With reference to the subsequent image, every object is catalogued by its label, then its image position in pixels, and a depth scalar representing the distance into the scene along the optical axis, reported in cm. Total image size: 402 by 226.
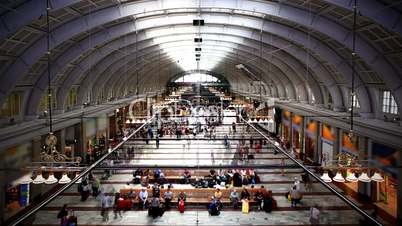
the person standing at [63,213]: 1389
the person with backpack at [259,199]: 1620
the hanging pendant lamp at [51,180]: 1120
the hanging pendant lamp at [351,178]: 1168
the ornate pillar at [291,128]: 3156
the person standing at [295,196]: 1625
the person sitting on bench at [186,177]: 1881
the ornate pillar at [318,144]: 2467
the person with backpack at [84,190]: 1742
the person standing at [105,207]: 1482
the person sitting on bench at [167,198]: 1617
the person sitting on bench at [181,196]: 1622
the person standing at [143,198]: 1609
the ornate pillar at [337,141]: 2111
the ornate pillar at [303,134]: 2684
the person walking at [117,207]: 1539
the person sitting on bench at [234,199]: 1619
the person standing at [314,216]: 1422
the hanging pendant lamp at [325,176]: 1177
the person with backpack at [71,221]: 1310
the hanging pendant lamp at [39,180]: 1102
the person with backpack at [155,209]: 1505
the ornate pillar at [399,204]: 1411
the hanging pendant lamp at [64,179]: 1188
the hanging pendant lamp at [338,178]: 1179
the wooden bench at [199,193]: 1698
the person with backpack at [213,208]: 1533
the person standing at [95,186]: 1809
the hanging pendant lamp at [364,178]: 1131
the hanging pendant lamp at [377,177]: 1159
